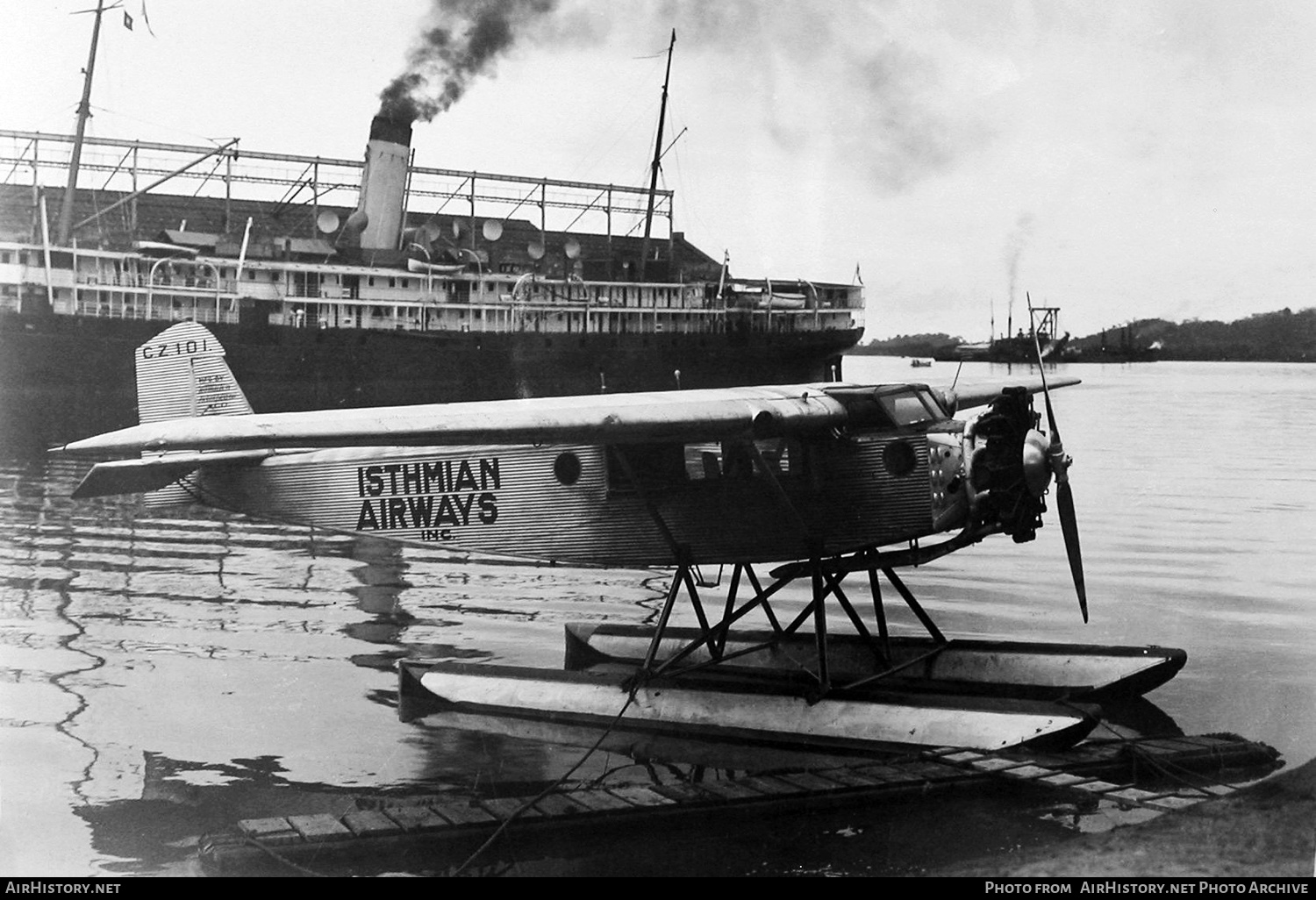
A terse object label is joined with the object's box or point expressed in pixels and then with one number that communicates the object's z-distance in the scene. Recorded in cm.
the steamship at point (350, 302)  3275
